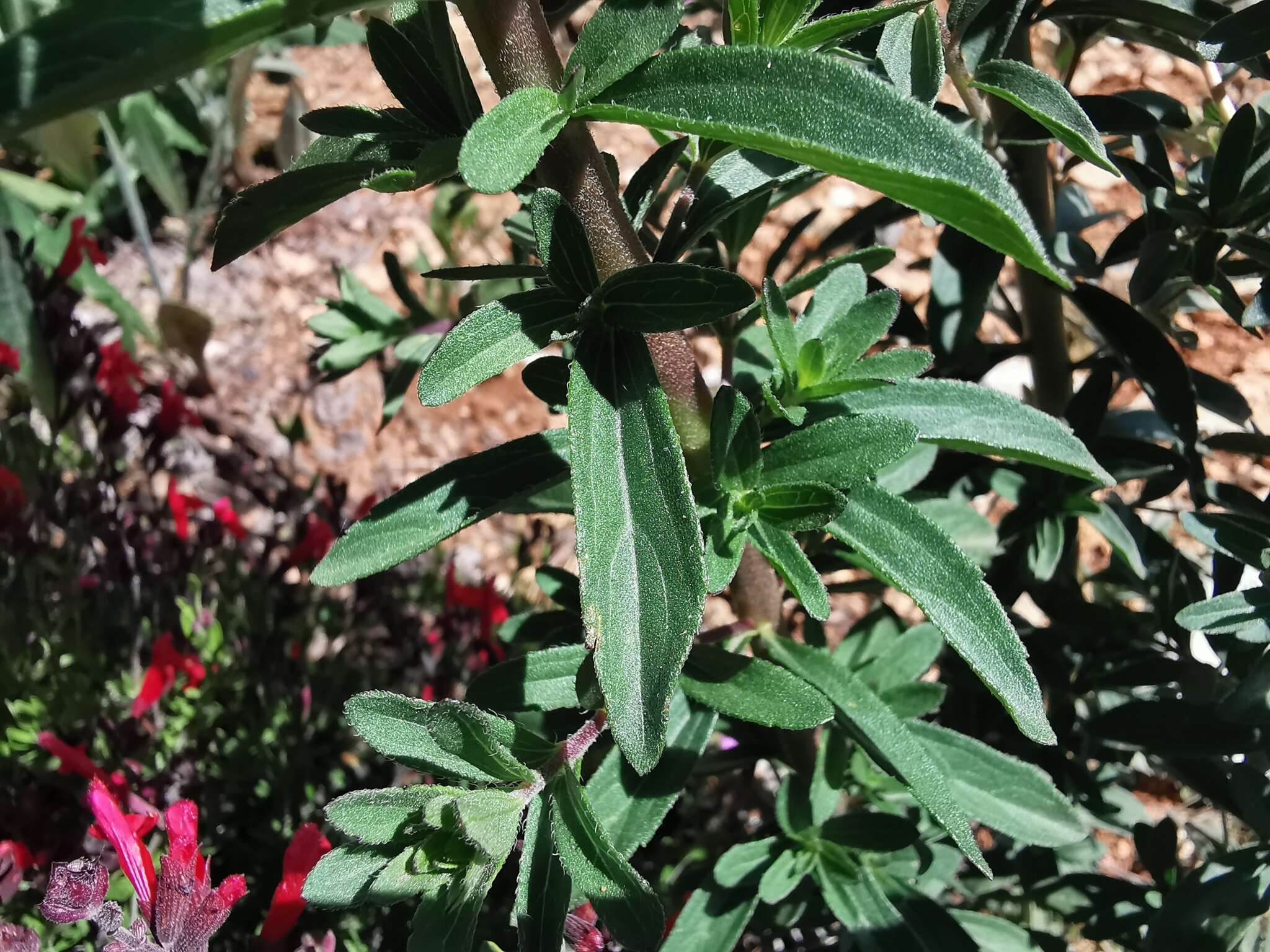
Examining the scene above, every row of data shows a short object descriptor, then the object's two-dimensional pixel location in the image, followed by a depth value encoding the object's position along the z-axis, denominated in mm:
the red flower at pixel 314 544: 415
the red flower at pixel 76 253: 423
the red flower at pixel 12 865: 302
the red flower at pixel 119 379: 408
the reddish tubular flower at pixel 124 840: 247
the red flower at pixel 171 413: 417
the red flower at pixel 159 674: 359
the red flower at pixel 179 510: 429
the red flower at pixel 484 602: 426
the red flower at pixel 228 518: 441
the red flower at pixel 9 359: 419
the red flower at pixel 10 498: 410
